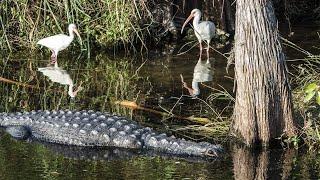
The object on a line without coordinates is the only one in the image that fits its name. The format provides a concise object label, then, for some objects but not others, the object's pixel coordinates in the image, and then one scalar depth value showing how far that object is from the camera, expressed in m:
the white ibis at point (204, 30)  12.35
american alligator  6.51
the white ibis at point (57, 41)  11.36
